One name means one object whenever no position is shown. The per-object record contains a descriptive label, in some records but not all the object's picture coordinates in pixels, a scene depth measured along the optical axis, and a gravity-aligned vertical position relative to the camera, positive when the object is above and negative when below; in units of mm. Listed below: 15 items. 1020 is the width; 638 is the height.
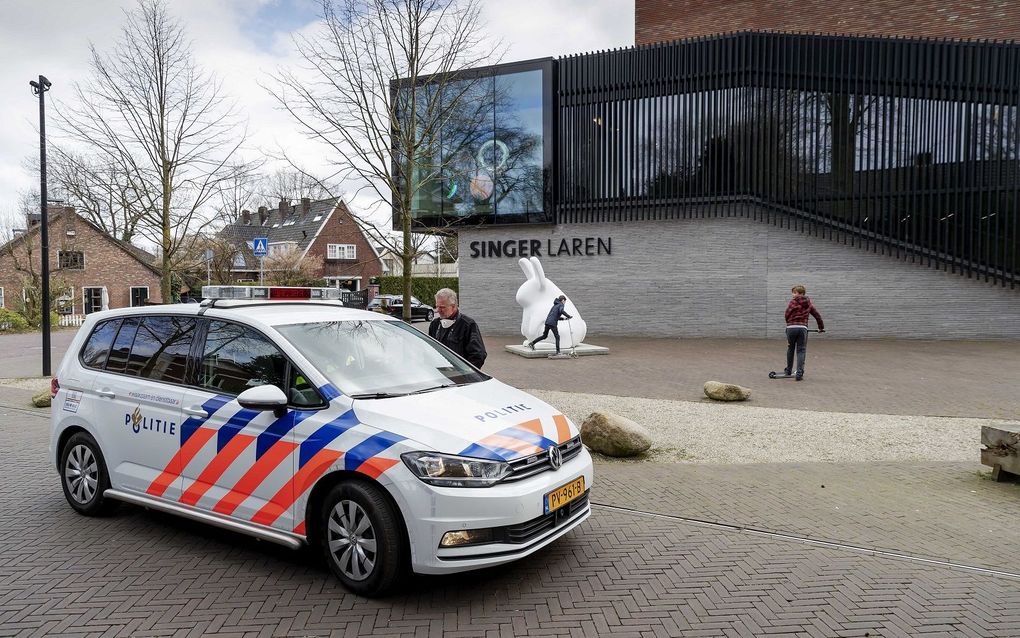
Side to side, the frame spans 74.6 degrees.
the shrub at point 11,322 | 28375 -717
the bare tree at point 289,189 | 47950 +8695
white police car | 3547 -791
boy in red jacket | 12014 -371
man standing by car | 6293 -256
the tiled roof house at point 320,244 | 44875 +4187
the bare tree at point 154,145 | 13180 +3216
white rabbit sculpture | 16688 -106
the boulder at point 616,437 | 6945 -1383
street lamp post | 13000 +1912
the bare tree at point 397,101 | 10227 +3254
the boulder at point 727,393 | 9781 -1293
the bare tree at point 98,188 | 13273 +2350
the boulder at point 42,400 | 10452 -1489
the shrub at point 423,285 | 37375 +1098
